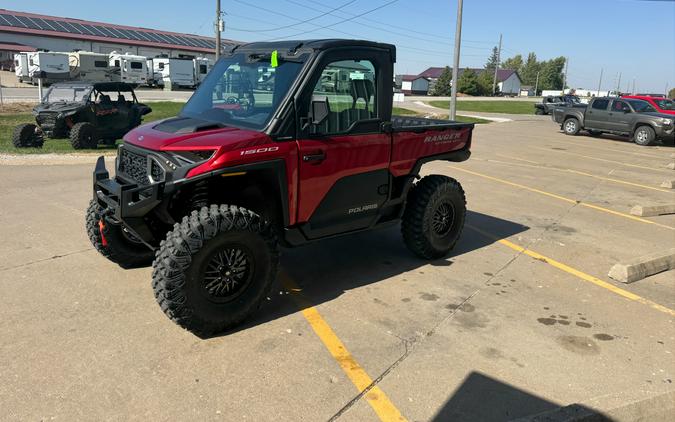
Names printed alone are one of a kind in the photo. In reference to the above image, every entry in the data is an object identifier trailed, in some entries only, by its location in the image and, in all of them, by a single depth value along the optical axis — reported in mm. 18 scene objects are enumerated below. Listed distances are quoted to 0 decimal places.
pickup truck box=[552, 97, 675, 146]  19547
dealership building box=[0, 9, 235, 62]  55750
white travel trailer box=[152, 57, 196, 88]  41719
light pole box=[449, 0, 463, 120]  21719
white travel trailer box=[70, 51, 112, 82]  36656
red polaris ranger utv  3586
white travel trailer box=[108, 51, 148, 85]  39312
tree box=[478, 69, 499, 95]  86619
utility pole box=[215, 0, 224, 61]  27042
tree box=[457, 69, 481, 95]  82438
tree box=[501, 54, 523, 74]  166625
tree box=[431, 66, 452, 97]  81450
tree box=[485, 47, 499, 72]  172525
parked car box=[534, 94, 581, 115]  39562
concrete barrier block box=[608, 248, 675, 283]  5156
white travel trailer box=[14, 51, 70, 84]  35156
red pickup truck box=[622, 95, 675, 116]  20719
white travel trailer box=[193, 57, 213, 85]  43188
